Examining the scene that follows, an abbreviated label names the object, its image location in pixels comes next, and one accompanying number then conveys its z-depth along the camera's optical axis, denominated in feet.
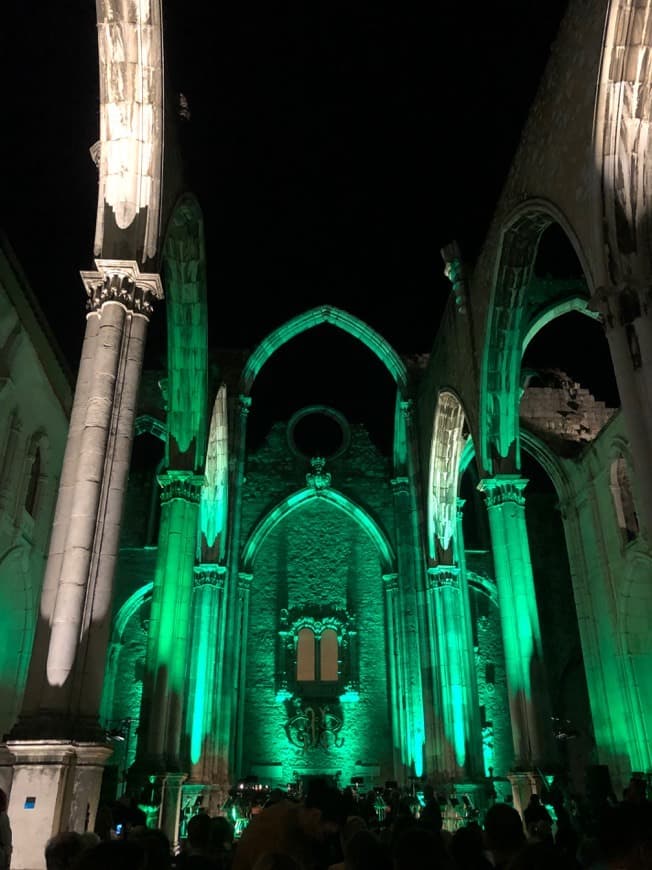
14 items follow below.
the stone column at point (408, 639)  56.59
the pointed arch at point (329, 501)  65.98
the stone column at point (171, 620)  36.86
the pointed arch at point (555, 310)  46.09
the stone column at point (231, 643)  48.93
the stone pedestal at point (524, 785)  34.37
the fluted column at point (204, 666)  47.57
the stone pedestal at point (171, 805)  33.99
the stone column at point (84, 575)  18.89
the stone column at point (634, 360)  23.93
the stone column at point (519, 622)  36.24
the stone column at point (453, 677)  47.73
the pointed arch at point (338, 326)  60.70
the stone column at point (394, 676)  58.95
